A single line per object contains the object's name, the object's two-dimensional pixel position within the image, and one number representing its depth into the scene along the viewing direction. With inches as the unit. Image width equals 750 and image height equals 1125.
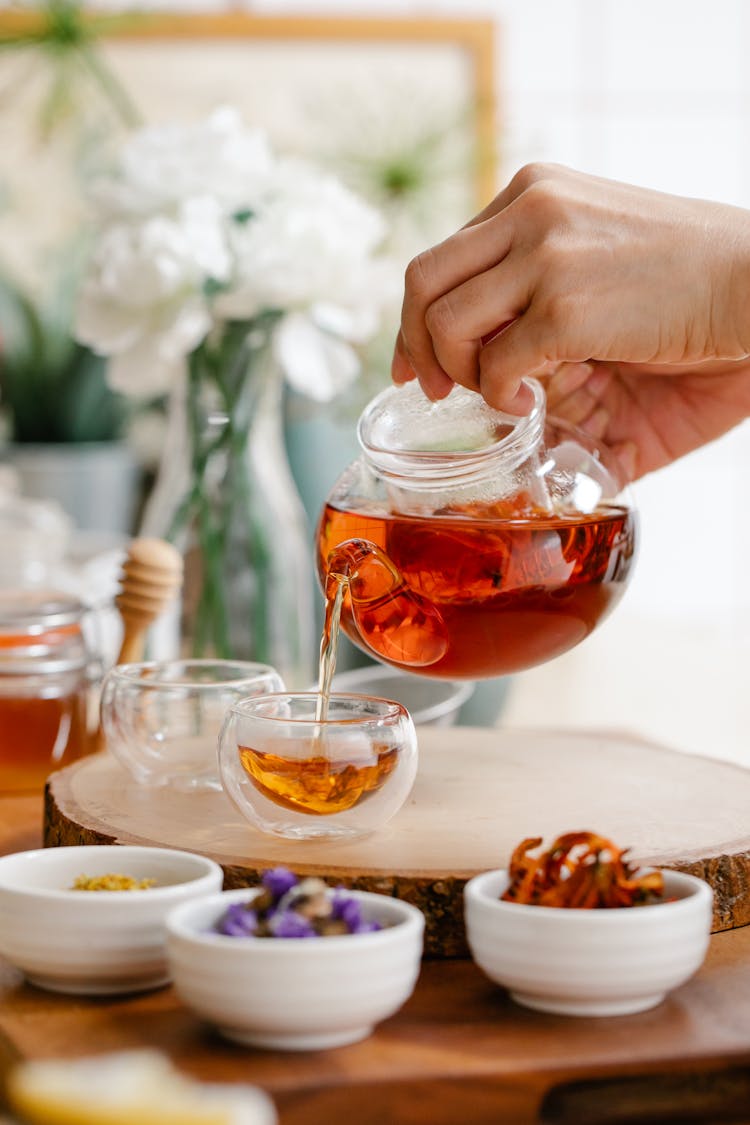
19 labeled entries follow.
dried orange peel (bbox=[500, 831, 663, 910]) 32.8
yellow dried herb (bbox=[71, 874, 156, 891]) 33.7
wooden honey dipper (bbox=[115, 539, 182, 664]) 44.7
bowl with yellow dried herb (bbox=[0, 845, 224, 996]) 32.6
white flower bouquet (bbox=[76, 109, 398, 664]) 49.3
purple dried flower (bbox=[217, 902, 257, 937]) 31.6
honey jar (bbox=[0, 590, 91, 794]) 44.6
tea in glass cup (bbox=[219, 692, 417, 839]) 35.9
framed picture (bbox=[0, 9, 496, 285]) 77.0
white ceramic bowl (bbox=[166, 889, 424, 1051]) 30.6
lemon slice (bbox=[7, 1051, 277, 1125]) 28.2
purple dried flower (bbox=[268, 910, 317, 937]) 31.3
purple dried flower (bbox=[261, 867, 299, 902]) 31.8
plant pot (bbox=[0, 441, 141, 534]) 68.7
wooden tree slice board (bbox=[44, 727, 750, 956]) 35.6
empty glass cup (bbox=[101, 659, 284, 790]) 40.4
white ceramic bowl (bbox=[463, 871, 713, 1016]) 31.6
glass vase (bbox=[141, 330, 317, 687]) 50.7
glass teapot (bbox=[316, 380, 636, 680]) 37.5
